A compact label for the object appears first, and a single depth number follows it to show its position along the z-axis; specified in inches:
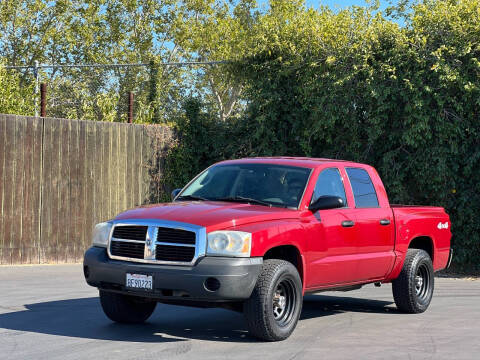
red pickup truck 308.3
